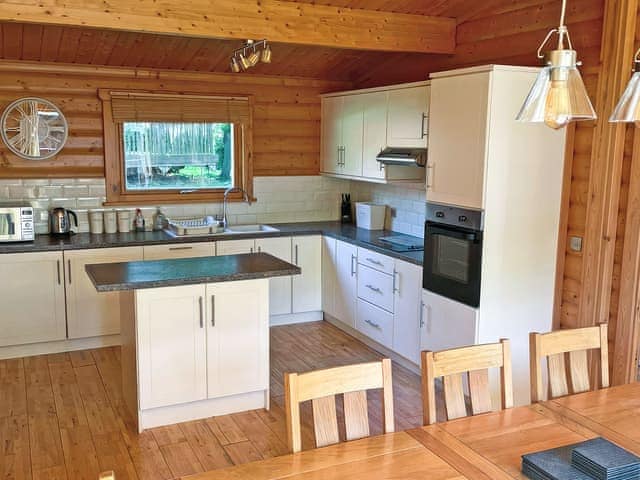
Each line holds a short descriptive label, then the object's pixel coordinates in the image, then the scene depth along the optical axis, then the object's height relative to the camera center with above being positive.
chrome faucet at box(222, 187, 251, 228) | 5.89 -0.52
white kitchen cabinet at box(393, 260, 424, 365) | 4.38 -1.18
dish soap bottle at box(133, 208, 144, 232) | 5.55 -0.70
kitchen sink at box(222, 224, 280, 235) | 5.65 -0.79
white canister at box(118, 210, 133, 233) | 5.38 -0.68
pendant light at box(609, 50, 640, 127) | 1.72 +0.11
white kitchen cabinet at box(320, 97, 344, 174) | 5.79 +0.08
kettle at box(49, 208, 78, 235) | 5.14 -0.66
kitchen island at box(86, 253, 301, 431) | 3.51 -1.11
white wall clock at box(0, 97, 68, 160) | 5.02 +0.09
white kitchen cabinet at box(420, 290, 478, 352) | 3.82 -1.13
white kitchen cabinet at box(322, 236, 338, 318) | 5.54 -1.17
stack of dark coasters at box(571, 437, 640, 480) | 1.64 -0.83
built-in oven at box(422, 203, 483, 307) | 3.74 -0.67
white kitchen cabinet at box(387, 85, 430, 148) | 4.56 +0.20
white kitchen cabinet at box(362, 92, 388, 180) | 5.06 +0.09
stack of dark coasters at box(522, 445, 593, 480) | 1.66 -0.86
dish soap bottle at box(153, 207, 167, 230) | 5.61 -0.72
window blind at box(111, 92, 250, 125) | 5.35 +0.29
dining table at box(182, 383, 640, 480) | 1.74 -0.91
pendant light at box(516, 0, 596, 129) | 1.65 +0.14
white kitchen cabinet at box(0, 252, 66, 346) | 4.64 -1.18
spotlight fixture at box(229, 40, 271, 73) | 3.77 +0.52
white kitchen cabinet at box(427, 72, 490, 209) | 3.62 +0.03
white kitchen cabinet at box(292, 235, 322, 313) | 5.61 -1.18
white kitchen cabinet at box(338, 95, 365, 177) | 5.41 +0.08
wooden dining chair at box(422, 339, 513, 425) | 2.16 -0.81
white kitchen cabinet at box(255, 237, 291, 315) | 5.45 -1.22
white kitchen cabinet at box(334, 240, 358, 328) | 5.22 -1.17
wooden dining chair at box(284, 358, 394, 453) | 1.93 -0.80
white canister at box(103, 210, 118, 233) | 5.34 -0.69
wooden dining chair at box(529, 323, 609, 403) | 2.39 -0.81
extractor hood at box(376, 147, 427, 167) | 4.52 -0.10
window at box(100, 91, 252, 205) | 5.41 -0.05
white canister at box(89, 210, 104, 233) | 5.27 -0.67
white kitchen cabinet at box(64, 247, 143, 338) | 4.84 -1.23
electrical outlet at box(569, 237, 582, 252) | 3.75 -0.58
